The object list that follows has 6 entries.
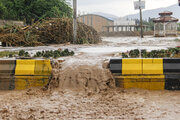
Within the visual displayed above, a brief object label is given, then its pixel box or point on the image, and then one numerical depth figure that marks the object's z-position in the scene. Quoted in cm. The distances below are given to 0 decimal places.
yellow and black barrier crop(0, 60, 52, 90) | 490
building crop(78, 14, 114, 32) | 5207
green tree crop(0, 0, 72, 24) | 2466
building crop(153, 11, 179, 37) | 3403
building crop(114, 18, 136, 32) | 5448
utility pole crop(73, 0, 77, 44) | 1472
